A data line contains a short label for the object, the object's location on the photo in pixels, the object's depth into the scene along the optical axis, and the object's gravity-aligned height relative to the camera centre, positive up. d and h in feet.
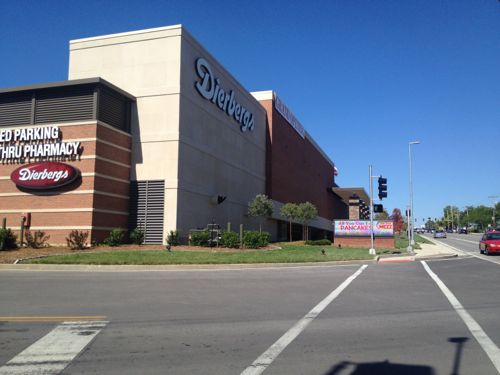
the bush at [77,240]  78.64 -0.73
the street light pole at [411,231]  109.53 +2.25
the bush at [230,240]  90.79 -0.46
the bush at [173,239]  87.86 -0.41
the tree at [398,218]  329.99 +15.78
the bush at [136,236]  88.48 +0.01
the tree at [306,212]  131.85 +7.05
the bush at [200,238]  90.07 -0.20
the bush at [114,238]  83.10 -0.36
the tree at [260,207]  116.37 +7.11
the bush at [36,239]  80.72 -0.68
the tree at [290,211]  131.85 +7.21
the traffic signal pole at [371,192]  96.73 +9.10
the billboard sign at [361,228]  125.08 +2.80
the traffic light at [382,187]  93.30 +9.73
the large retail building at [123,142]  84.43 +17.05
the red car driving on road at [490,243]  102.53 -0.43
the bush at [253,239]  94.07 -0.25
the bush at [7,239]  74.73 -0.70
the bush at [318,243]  125.18 -1.09
